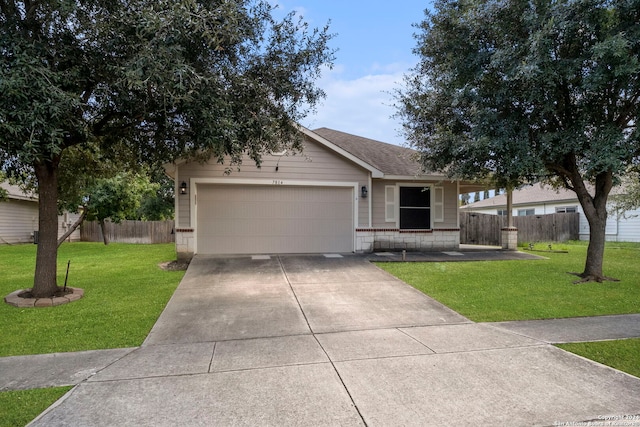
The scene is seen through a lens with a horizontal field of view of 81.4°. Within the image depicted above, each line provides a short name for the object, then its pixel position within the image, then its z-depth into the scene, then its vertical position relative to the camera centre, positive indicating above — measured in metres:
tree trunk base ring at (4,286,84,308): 6.48 -1.43
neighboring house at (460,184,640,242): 19.67 +0.68
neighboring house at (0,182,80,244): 18.14 +0.04
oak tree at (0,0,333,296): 4.98 +2.18
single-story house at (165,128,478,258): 11.38 +0.42
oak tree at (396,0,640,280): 6.68 +2.58
